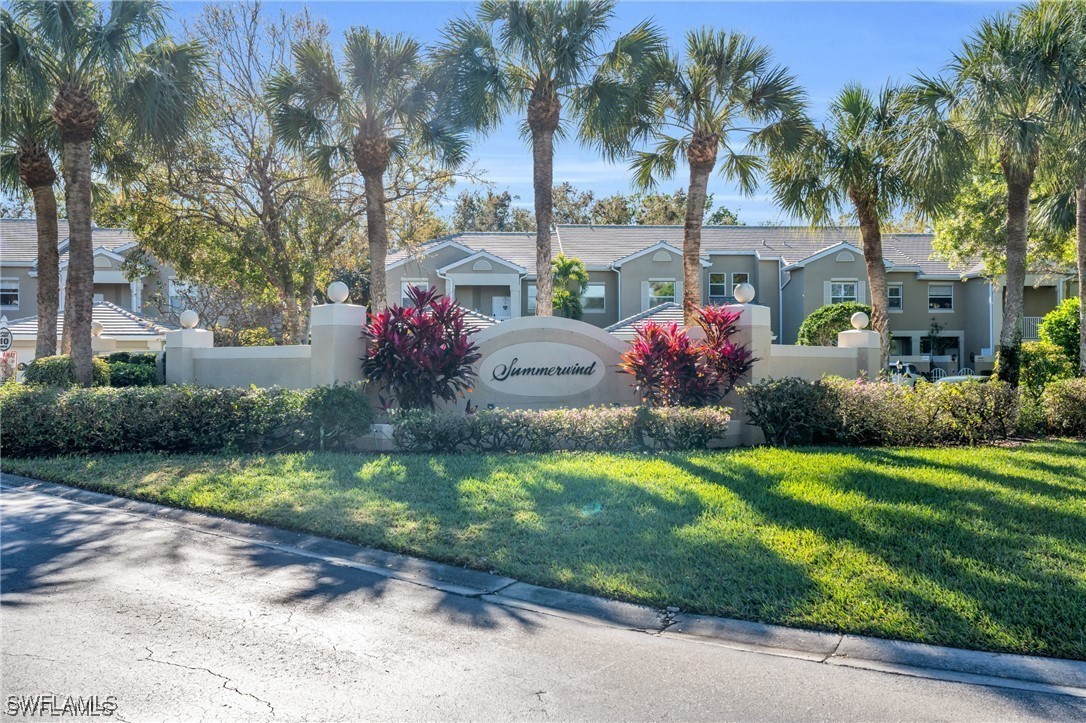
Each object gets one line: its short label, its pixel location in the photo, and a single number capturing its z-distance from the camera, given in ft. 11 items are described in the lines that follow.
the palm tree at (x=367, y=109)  55.72
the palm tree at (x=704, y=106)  55.47
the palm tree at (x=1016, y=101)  46.14
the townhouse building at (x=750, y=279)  110.22
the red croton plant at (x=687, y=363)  45.09
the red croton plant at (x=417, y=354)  43.62
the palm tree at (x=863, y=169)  56.85
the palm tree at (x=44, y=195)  58.90
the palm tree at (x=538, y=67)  54.24
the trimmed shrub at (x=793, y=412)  41.22
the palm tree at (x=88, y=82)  48.55
